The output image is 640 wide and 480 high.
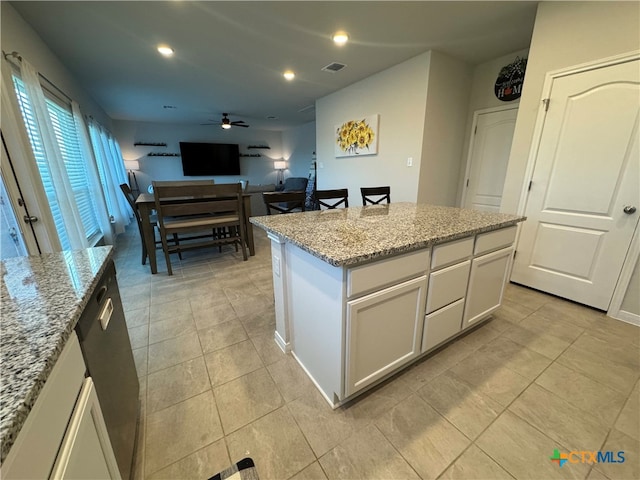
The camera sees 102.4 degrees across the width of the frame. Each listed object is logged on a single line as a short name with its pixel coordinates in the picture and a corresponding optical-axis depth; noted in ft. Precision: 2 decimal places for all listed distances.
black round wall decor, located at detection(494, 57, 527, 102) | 9.80
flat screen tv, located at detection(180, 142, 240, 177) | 24.86
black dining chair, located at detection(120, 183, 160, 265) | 10.02
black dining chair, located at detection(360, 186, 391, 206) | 8.90
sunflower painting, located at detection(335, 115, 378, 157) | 12.44
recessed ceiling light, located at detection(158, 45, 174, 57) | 8.97
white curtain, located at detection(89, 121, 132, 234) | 13.47
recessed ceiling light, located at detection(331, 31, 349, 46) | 8.44
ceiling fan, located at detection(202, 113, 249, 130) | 18.99
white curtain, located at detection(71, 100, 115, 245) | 10.75
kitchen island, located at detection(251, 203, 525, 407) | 3.71
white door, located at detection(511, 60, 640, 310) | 6.21
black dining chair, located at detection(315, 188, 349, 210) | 8.08
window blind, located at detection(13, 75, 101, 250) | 7.06
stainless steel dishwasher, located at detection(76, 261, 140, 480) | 2.44
